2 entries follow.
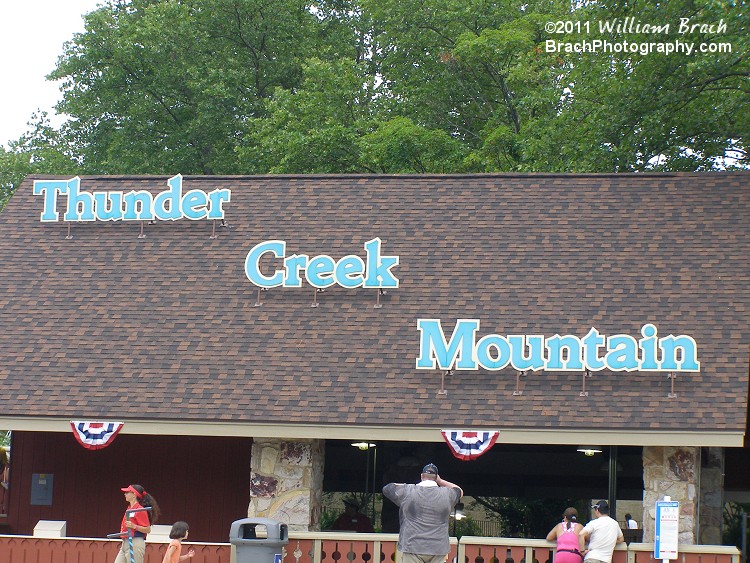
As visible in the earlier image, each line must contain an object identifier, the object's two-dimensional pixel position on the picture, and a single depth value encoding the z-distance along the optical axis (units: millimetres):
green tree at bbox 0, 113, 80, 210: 41531
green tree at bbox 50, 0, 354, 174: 39750
